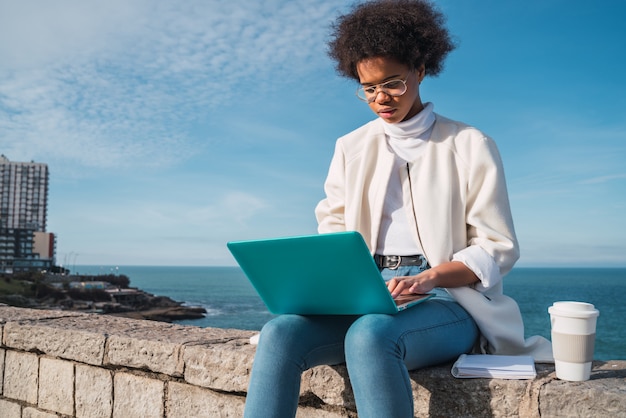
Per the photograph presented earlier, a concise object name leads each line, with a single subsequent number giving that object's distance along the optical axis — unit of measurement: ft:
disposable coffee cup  4.84
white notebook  5.30
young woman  5.23
